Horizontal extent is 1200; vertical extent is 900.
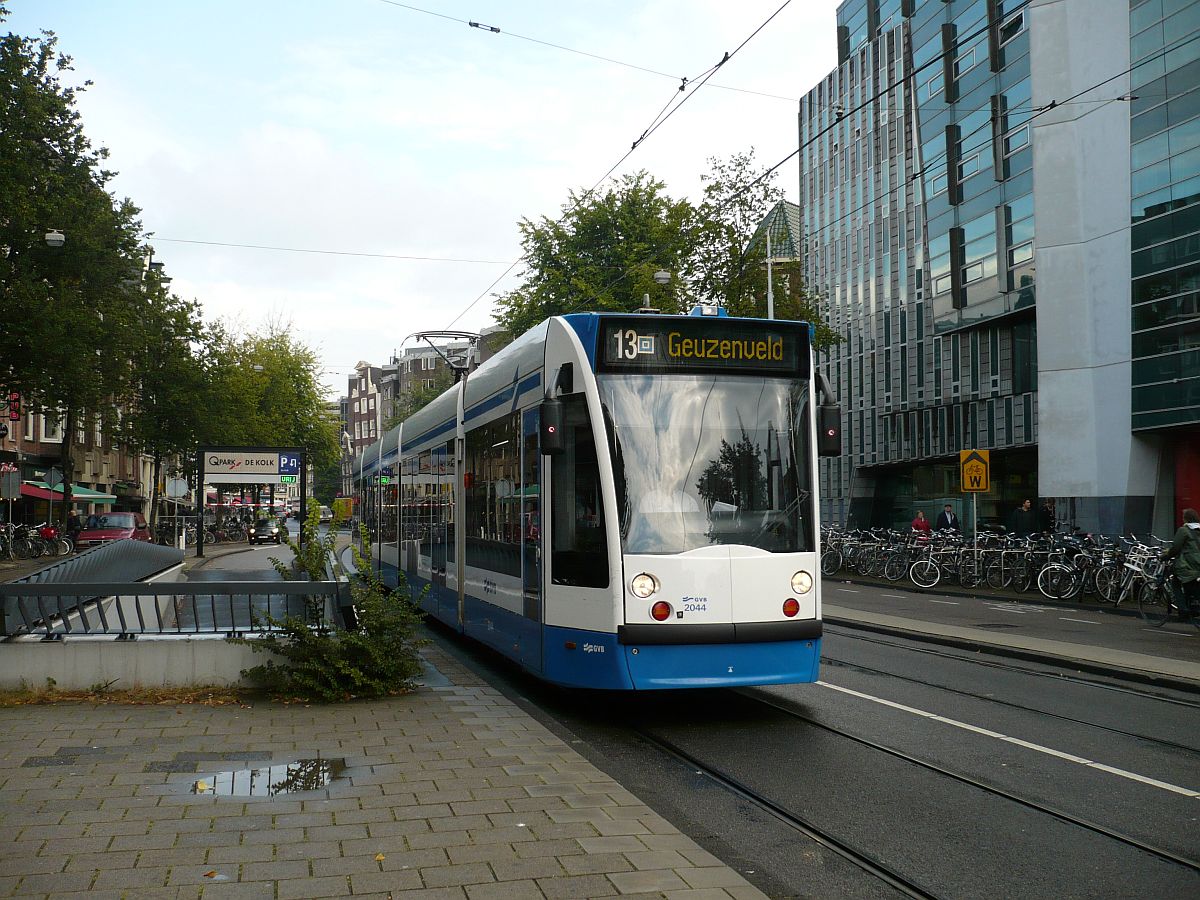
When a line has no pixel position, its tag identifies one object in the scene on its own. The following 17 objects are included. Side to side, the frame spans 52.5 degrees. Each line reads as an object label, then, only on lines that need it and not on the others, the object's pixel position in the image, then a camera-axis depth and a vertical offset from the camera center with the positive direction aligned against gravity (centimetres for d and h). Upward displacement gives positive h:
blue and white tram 848 +9
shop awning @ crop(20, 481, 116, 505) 4728 +89
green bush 940 -108
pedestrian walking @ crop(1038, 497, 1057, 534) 3241 +1
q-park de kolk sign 2644 +110
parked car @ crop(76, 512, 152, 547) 4047 -48
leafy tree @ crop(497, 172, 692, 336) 4306 +968
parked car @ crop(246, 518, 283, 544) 5347 -73
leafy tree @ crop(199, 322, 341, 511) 5362 +637
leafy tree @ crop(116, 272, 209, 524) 4884 +527
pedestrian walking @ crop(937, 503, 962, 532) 3041 -10
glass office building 2984 +804
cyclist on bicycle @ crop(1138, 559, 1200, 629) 1662 -116
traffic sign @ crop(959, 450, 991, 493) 2531 +99
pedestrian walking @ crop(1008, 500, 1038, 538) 2906 -9
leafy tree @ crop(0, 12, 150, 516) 3155 +771
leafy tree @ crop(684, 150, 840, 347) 3400 +778
